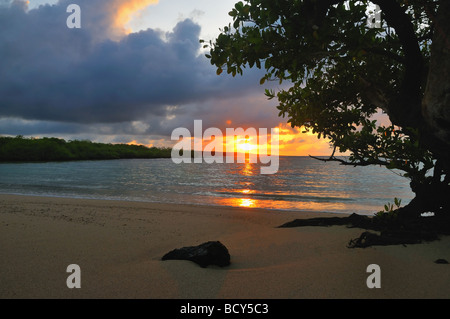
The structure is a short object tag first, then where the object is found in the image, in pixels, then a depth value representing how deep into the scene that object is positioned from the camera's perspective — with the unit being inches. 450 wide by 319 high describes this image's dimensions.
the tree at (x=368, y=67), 188.4
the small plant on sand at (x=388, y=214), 282.9
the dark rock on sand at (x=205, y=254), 196.2
